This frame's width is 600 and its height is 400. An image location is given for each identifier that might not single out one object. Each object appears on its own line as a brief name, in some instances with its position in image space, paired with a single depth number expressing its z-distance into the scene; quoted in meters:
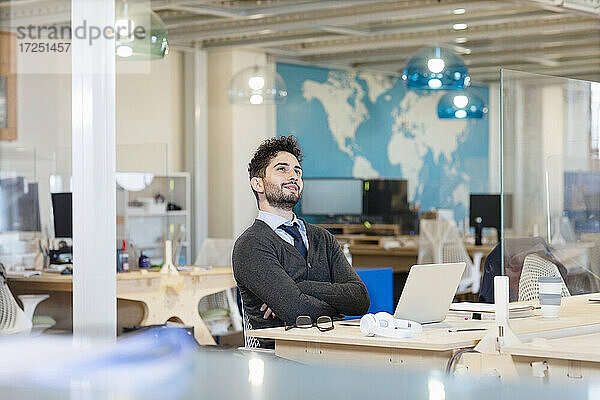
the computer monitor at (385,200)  13.70
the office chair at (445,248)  10.78
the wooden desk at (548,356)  3.32
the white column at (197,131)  11.95
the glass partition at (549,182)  4.54
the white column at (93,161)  4.77
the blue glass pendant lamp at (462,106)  10.99
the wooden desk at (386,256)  11.82
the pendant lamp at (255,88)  9.86
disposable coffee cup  4.30
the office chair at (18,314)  6.53
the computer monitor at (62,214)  6.60
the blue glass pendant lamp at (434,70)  8.45
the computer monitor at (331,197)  13.15
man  4.24
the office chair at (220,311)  8.17
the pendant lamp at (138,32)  6.06
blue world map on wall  13.24
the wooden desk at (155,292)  6.95
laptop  3.99
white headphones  3.70
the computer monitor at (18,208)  7.02
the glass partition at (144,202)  8.11
